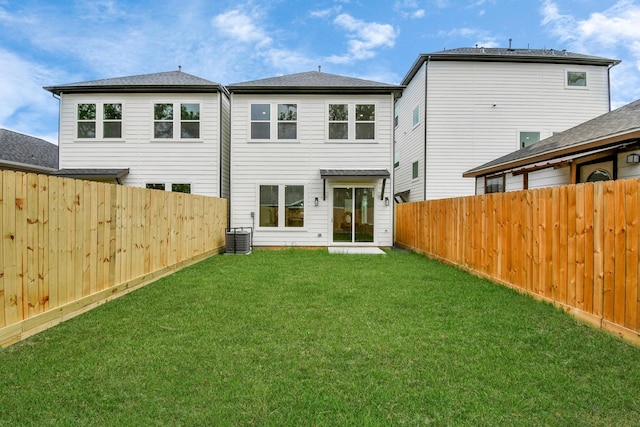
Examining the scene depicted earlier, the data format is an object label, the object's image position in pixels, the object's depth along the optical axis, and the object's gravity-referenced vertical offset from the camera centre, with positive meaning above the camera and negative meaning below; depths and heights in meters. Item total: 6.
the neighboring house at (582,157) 6.10 +1.28
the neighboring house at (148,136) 11.99 +2.65
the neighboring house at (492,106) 14.06 +4.49
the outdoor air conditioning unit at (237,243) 10.59 -0.97
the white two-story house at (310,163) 11.88 +1.73
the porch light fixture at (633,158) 5.88 +1.00
